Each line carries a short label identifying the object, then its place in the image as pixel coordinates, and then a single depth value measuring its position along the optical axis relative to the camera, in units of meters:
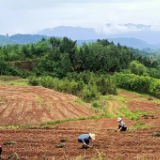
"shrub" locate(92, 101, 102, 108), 31.95
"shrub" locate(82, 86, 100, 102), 39.34
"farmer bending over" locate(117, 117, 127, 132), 13.72
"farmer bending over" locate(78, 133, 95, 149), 9.95
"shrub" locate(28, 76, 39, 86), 48.37
